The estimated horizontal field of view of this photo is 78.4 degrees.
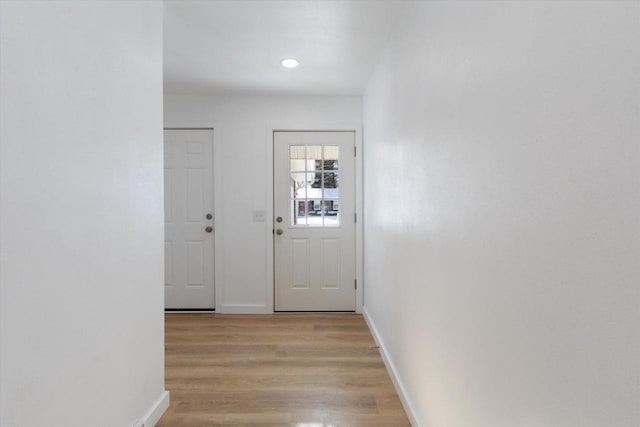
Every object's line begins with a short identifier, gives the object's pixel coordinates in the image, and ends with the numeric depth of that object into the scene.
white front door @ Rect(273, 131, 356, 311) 4.22
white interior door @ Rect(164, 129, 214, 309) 4.22
